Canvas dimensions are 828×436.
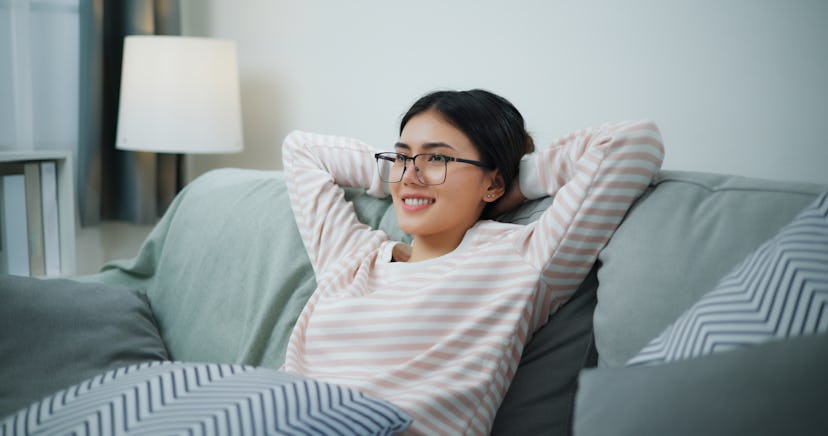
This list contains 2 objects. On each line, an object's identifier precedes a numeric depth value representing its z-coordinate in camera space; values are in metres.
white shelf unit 2.39
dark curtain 2.43
